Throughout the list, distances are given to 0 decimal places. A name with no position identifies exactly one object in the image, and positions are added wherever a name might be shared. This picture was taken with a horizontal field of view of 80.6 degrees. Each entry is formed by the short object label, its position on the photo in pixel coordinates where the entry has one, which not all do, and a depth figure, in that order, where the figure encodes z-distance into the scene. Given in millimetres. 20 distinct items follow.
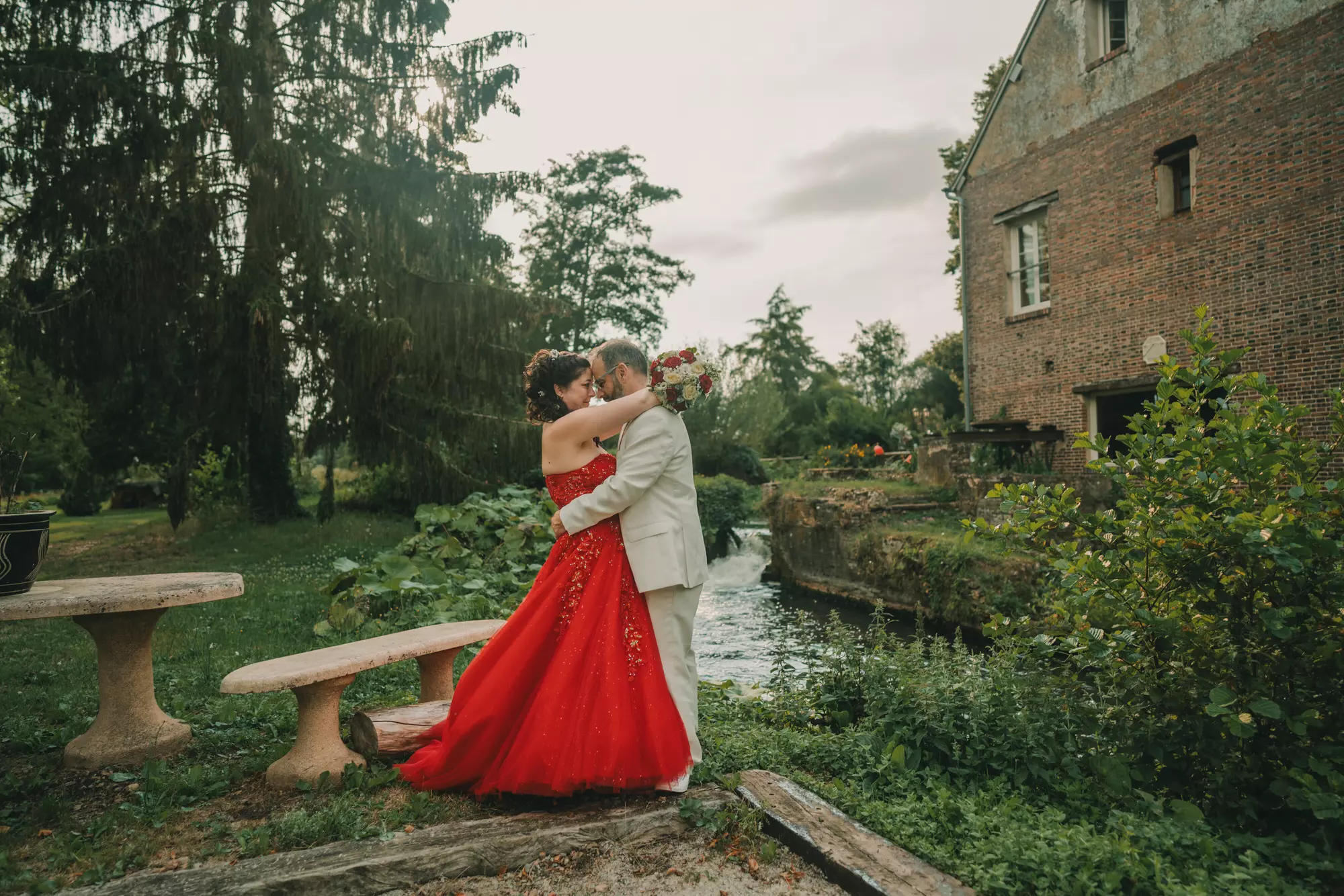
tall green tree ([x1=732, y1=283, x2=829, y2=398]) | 57781
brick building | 10750
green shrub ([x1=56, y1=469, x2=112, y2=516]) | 24344
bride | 3363
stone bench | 3531
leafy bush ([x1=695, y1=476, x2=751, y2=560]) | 21297
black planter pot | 3500
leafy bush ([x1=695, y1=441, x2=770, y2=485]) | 29938
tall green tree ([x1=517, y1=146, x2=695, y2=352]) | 33562
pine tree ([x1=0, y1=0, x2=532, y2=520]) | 11828
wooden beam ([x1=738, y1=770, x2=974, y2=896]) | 2611
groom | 3615
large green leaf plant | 7547
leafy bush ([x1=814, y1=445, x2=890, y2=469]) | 22156
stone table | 3879
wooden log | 3984
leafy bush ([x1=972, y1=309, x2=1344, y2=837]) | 2881
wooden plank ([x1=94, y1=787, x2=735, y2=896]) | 2697
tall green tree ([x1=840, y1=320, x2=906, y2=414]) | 60219
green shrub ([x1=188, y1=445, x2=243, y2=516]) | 17578
